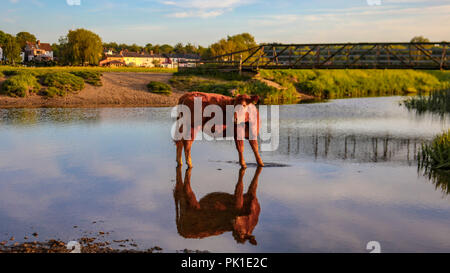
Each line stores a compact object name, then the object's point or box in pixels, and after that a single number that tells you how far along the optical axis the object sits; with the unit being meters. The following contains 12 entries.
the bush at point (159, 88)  37.91
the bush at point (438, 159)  13.03
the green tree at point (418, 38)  76.41
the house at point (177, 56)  155.65
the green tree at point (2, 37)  126.33
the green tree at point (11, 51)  102.75
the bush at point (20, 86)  33.28
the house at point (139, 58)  144.62
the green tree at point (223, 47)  61.97
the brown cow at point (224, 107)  12.24
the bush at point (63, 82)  35.62
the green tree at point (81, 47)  76.62
